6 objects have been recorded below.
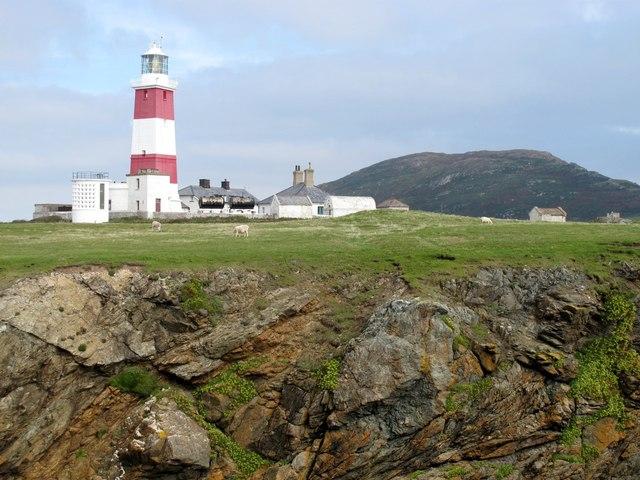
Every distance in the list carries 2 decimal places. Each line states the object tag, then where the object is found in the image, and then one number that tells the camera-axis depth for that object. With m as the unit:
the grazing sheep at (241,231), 49.91
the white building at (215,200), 85.69
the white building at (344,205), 90.19
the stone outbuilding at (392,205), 102.93
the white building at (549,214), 90.38
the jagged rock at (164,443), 31.86
